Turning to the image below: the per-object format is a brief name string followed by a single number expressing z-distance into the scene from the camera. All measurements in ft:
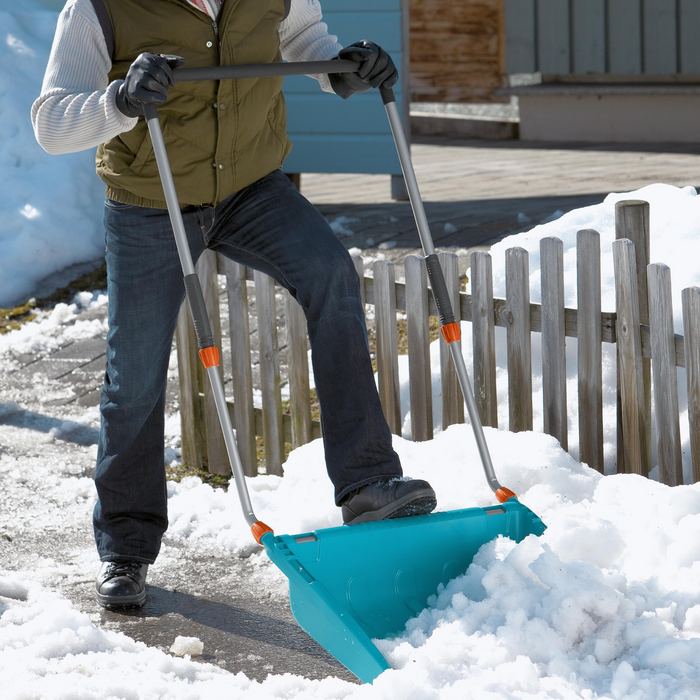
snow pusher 17.94
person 19.33
